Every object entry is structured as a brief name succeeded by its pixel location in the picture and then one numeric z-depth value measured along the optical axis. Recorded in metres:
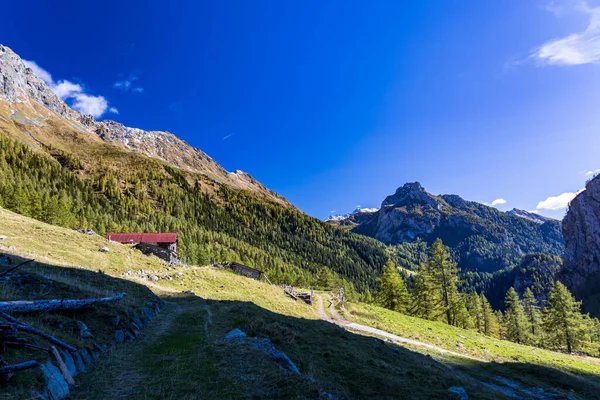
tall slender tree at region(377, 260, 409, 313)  66.69
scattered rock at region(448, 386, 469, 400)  13.06
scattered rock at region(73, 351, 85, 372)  9.42
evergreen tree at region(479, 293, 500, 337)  78.50
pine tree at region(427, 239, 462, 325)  57.12
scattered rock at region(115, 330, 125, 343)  13.07
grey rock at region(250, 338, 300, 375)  11.27
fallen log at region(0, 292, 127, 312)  10.22
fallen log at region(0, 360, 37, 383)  6.59
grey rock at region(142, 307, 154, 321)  18.64
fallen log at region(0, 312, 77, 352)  8.76
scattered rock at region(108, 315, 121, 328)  13.97
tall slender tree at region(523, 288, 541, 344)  73.93
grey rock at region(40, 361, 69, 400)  7.20
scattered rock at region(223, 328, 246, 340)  14.18
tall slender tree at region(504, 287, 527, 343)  70.81
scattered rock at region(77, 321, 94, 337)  11.43
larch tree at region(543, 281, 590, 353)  57.52
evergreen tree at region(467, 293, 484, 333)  78.88
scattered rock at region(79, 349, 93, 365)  9.99
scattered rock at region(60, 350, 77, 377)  8.88
